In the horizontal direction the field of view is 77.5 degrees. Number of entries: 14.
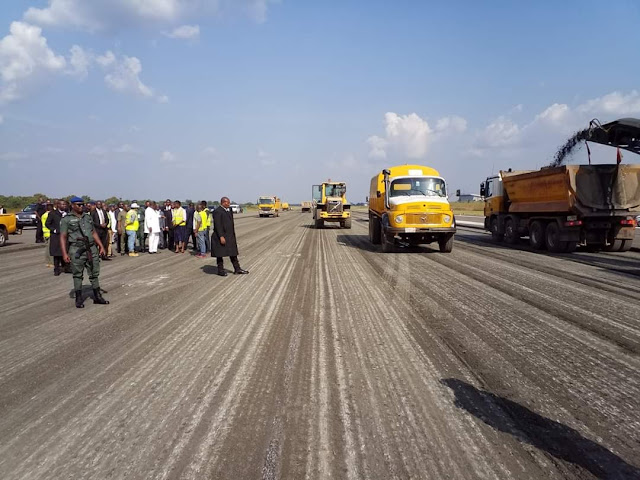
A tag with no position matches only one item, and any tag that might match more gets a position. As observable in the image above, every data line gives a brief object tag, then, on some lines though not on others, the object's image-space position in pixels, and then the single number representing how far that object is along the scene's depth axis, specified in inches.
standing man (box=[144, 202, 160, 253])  539.5
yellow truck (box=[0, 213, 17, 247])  665.0
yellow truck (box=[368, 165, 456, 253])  479.2
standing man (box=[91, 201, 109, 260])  438.3
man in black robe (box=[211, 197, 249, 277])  366.6
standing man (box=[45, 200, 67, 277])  387.9
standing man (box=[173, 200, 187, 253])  548.7
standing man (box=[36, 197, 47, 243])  644.0
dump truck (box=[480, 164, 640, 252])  491.2
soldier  254.7
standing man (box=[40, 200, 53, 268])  439.5
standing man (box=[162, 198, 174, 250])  577.3
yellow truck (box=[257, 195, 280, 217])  1924.2
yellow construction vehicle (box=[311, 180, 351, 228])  1008.9
